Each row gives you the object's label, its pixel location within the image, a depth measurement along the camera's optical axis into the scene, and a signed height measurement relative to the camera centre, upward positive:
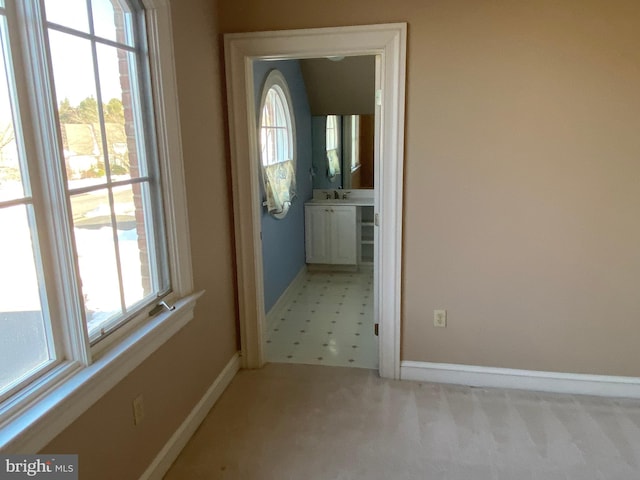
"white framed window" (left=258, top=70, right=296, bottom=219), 3.66 +0.08
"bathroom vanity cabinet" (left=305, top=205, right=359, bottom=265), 4.83 -0.84
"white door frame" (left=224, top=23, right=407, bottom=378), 2.47 -0.02
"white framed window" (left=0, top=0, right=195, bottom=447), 1.35 -0.11
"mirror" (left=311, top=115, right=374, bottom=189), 5.02 +0.01
